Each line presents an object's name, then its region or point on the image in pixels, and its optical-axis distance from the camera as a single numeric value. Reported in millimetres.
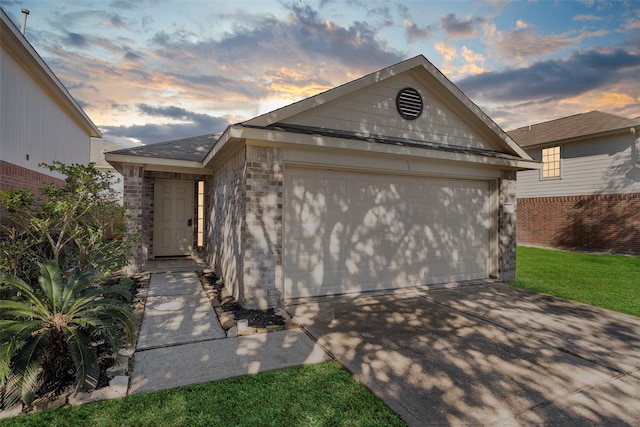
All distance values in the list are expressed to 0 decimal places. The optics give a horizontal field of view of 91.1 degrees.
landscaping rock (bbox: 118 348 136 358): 3623
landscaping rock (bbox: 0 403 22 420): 2547
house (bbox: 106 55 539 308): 5434
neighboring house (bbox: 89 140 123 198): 23155
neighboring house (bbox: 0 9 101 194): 6637
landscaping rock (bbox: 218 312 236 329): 4582
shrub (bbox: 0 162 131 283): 4266
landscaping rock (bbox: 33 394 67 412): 2652
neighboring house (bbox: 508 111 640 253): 13109
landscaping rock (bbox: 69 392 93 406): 2744
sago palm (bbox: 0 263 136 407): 2672
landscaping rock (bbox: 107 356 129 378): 3186
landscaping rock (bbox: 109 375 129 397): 2920
